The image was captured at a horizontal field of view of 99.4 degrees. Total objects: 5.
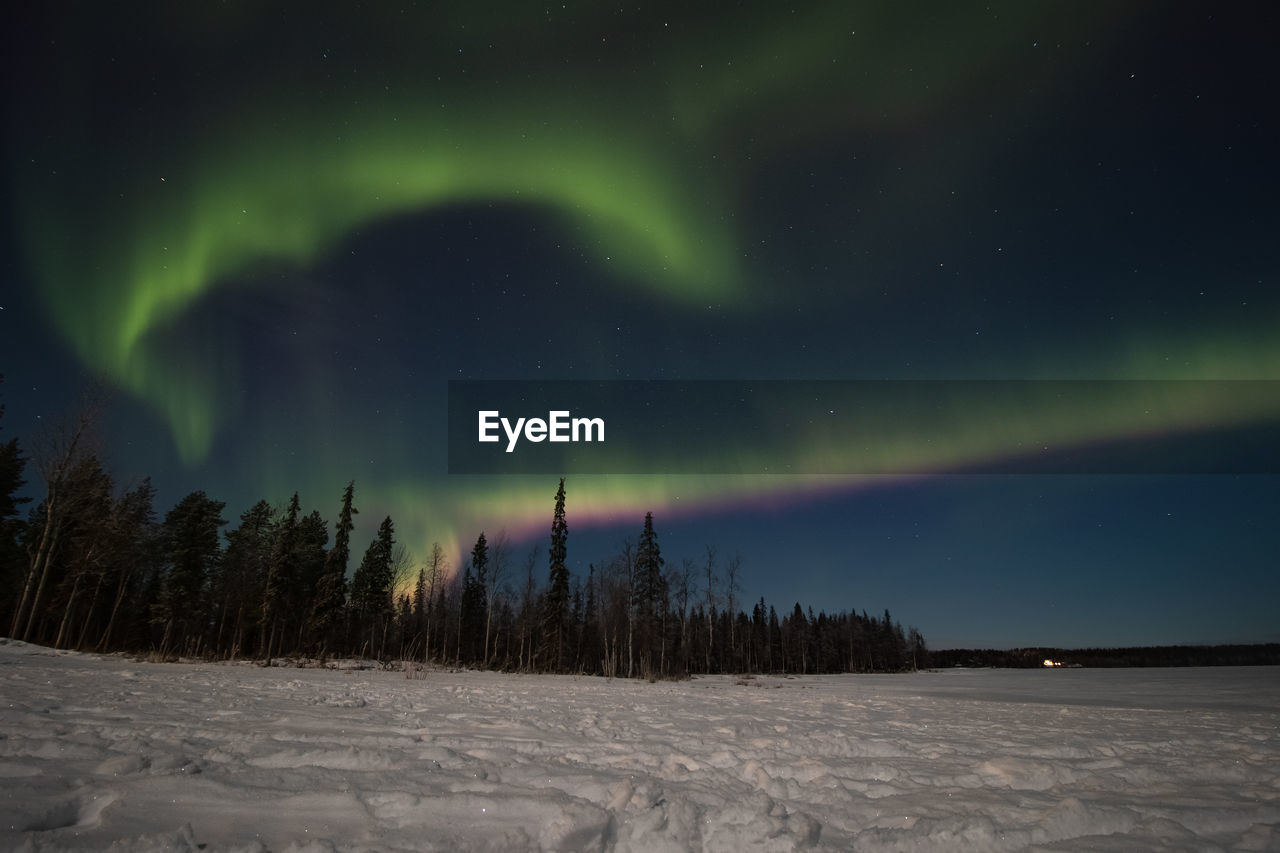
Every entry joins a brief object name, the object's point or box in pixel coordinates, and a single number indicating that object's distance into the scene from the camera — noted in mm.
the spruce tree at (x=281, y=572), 39219
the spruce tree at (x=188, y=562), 38094
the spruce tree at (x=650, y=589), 47188
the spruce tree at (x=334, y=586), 42656
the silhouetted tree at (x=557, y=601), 41969
